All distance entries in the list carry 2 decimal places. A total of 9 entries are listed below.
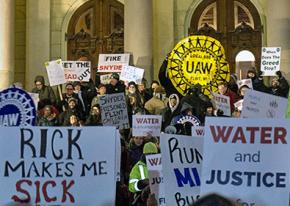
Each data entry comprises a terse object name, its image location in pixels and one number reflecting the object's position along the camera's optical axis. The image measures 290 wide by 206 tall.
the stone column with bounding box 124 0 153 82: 18.86
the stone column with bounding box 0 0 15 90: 19.36
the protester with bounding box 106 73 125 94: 15.59
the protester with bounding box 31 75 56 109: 16.47
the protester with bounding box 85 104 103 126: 14.12
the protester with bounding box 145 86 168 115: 15.22
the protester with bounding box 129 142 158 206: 9.38
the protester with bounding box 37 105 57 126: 14.23
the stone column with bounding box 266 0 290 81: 18.38
